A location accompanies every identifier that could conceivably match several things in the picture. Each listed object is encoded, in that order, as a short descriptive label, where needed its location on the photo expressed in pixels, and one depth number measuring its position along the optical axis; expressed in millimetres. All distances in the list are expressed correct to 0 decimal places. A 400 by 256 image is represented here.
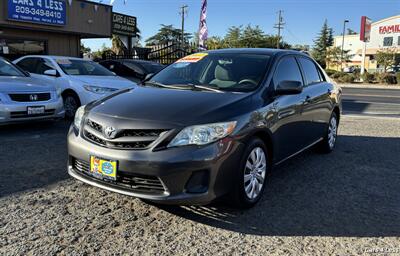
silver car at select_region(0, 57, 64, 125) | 6676
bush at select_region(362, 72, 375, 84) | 36759
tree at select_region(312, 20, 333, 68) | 86062
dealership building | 13623
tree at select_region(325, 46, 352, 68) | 66375
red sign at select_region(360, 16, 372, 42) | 45000
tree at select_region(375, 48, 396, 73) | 45656
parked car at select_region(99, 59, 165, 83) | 11734
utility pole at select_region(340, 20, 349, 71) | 67375
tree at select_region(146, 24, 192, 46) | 92312
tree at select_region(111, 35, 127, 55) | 43119
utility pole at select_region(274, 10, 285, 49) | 71438
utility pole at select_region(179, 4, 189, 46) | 67125
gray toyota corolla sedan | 3230
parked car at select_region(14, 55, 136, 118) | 8477
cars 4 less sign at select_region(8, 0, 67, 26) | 13320
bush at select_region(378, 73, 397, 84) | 35500
